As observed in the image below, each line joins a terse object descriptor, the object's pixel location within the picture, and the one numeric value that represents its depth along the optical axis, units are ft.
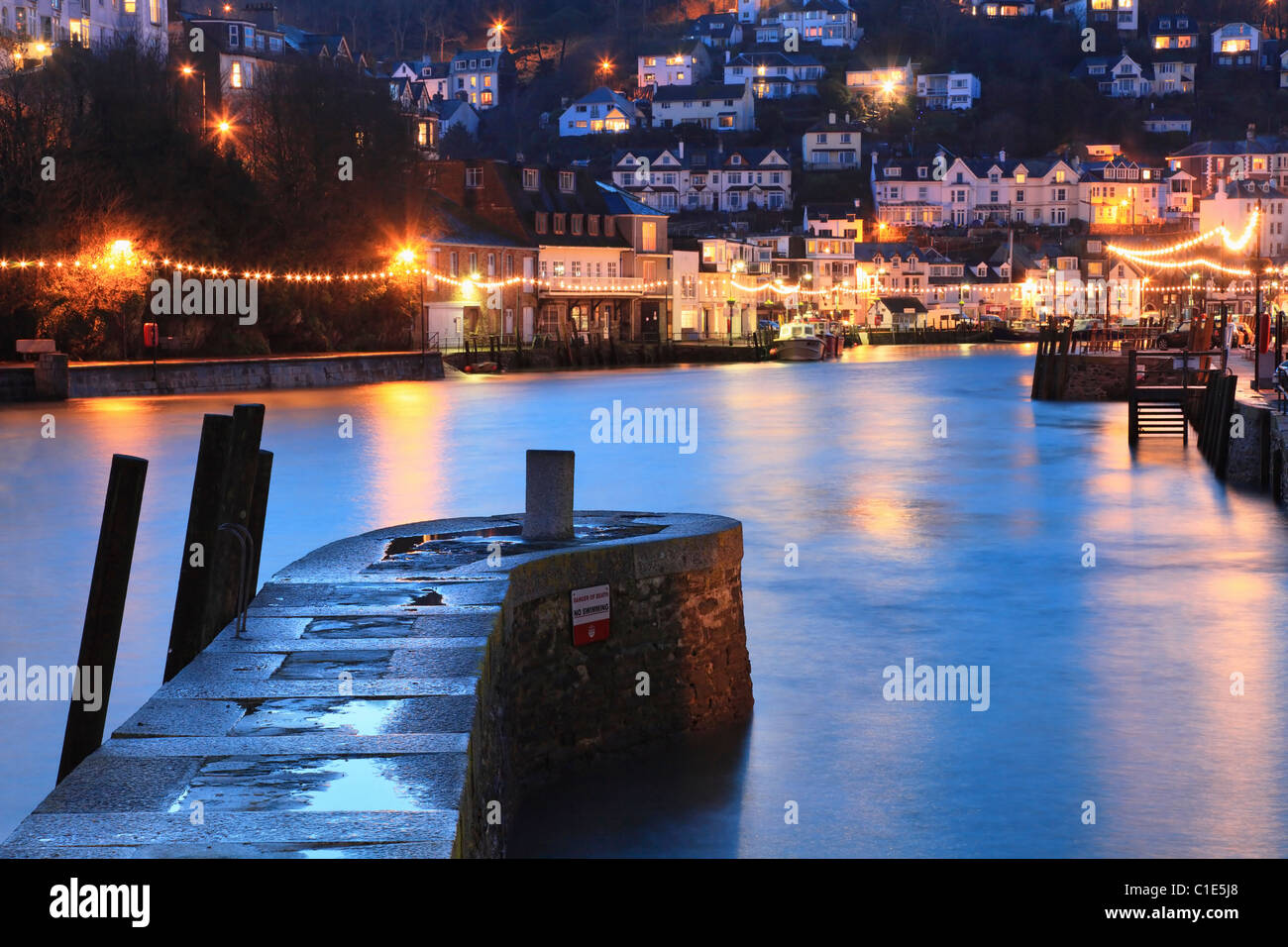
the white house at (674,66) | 631.15
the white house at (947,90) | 633.61
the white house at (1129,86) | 655.76
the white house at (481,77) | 638.53
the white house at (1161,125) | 631.15
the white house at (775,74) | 616.39
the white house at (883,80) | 621.31
